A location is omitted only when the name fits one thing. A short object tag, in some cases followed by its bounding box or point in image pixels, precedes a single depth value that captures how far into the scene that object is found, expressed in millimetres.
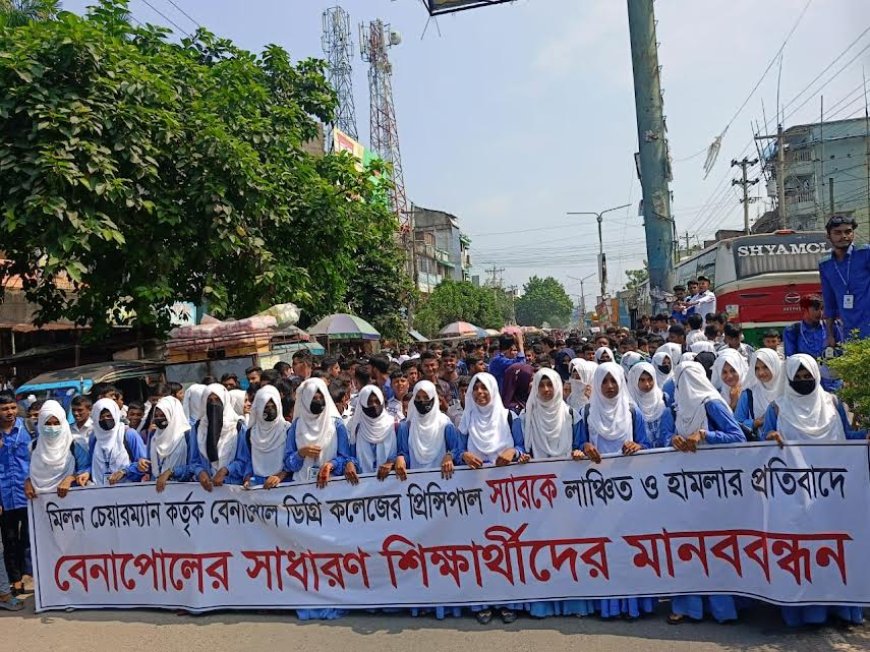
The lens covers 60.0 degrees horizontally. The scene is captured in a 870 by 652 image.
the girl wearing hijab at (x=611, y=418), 4668
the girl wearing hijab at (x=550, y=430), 4648
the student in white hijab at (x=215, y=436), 5277
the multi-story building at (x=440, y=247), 61062
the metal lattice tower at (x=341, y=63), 49375
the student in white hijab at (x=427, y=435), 4930
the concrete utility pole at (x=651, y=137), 12953
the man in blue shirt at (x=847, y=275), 5777
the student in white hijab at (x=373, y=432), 5051
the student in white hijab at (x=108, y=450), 5711
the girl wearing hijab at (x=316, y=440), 5008
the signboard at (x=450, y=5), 14547
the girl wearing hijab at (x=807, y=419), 4184
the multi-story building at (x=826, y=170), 41219
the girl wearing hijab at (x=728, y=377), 5512
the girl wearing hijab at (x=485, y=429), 4814
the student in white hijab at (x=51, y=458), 5582
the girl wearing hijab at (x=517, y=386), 7320
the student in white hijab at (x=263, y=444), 5113
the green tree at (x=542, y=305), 118562
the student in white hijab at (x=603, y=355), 7658
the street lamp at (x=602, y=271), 36656
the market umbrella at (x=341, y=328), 16781
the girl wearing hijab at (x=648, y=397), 4914
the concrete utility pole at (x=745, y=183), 35188
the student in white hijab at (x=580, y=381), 6723
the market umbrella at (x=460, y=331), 29531
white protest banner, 4188
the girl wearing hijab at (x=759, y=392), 4988
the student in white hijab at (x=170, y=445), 5449
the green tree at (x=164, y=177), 8859
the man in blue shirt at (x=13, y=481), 5688
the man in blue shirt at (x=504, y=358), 8117
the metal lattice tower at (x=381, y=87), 47781
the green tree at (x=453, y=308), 41781
